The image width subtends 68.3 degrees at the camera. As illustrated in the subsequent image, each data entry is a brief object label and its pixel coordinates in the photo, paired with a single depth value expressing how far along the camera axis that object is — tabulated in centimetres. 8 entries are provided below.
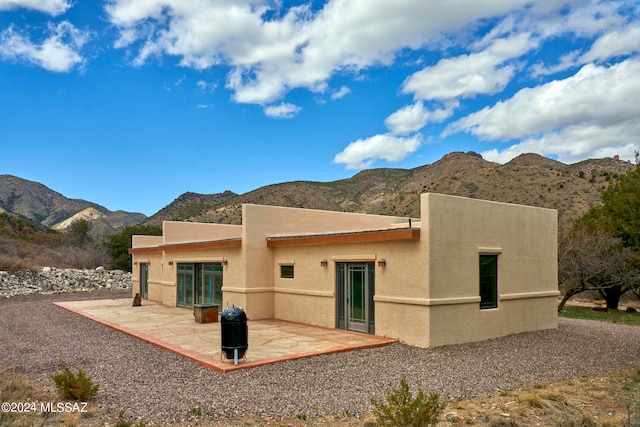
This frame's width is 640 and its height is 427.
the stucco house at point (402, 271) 1127
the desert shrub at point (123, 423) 559
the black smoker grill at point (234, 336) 930
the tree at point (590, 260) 2283
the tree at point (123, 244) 4125
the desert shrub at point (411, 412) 538
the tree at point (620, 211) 1232
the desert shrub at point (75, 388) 697
